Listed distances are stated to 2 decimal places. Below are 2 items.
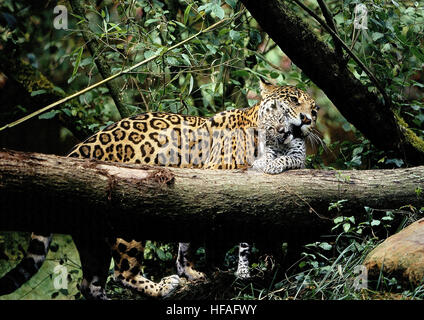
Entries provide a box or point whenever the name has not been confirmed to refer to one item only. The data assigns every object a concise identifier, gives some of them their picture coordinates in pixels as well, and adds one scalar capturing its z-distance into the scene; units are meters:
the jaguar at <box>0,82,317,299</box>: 11.45
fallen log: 8.71
